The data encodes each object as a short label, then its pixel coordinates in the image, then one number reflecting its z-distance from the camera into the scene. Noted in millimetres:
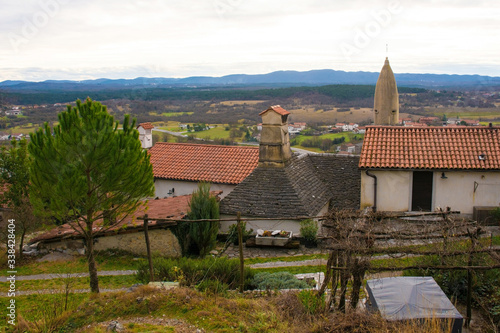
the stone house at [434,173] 17531
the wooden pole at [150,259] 9745
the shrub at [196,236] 14391
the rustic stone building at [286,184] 16703
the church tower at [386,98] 24562
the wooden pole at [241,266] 9234
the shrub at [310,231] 15388
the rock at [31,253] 15203
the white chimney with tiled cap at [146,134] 28688
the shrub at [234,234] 15968
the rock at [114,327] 7345
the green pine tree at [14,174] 16125
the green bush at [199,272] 9875
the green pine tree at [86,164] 9664
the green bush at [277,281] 9558
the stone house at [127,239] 14367
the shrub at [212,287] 9081
